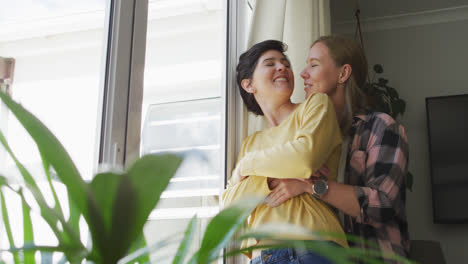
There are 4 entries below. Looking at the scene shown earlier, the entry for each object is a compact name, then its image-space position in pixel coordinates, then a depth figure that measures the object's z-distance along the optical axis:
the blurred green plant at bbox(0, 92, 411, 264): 0.30
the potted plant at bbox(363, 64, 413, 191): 3.08
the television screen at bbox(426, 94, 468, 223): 3.13
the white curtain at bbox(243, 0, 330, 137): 1.96
